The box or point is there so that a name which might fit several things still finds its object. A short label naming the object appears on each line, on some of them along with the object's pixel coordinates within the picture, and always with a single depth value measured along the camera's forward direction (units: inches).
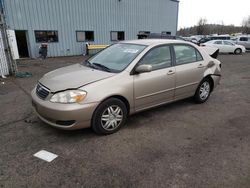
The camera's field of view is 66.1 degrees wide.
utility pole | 288.5
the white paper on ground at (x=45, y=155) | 106.2
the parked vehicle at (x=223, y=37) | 965.9
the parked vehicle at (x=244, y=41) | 870.4
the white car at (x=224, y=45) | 738.2
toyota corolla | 116.0
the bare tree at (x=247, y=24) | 2207.1
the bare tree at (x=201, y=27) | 2311.5
